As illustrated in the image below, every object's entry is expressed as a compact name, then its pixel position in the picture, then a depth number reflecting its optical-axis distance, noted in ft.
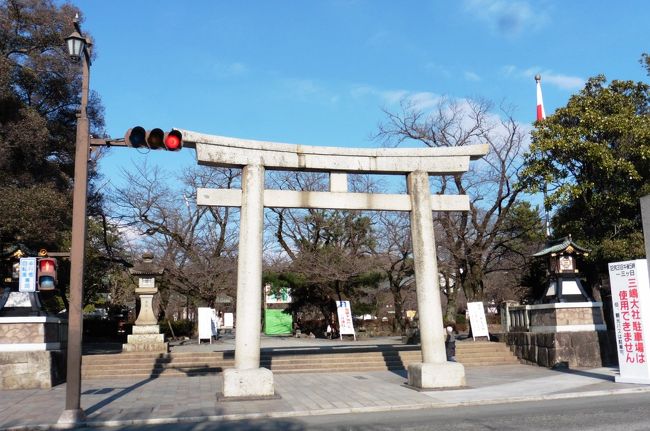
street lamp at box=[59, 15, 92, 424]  33.94
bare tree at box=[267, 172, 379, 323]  107.86
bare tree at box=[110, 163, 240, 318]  109.70
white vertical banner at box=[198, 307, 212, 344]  95.50
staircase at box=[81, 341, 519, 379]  62.64
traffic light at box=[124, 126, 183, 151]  35.35
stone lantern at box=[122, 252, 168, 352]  74.54
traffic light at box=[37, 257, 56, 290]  36.00
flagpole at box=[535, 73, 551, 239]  86.35
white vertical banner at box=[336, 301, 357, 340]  102.81
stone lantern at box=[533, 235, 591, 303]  64.90
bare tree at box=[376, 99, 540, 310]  93.61
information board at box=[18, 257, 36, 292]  55.09
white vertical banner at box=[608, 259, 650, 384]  46.01
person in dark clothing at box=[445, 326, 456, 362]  65.46
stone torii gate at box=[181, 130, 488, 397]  42.75
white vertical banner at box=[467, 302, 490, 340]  80.48
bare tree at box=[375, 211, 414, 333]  105.19
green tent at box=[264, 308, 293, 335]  138.92
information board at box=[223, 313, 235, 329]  158.81
